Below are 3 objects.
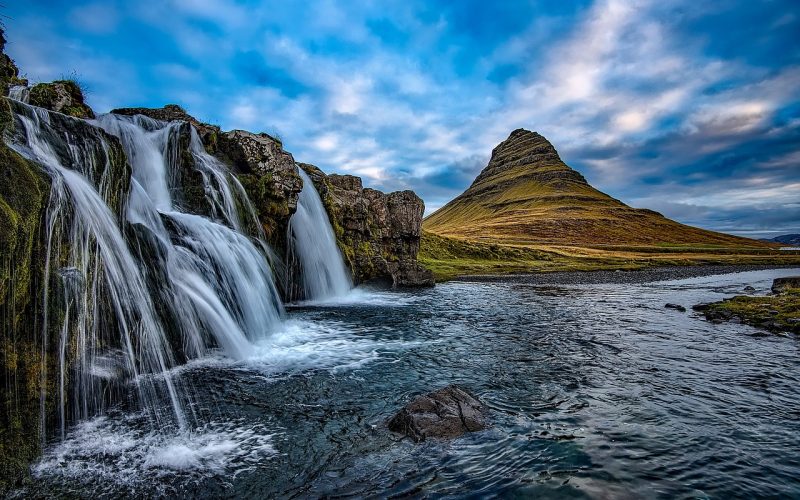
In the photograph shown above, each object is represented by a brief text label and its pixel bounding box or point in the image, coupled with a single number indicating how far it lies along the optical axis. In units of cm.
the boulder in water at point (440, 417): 966
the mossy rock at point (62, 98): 2128
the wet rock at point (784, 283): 3918
